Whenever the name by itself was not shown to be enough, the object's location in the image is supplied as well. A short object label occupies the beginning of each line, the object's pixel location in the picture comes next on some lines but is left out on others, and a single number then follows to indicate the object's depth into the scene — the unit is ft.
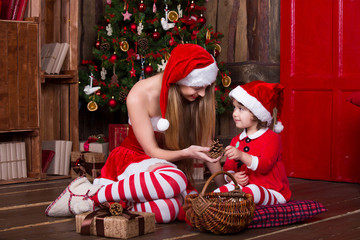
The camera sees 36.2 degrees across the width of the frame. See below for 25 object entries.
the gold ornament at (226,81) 14.05
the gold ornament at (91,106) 13.96
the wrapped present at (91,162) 12.53
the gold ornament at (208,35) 13.97
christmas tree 13.73
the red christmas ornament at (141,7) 13.66
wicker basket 7.22
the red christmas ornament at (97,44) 14.51
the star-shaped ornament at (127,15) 13.84
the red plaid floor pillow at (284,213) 8.02
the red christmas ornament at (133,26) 13.79
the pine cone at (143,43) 13.57
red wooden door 12.35
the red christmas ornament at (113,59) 13.85
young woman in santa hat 8.21
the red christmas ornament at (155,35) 13.76
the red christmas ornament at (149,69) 13.57
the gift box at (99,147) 13.74
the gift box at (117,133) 13.56
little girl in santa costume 8.68
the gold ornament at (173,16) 13.82
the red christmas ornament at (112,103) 13.78
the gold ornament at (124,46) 13.96
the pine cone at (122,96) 13.55
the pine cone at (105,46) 14.05
